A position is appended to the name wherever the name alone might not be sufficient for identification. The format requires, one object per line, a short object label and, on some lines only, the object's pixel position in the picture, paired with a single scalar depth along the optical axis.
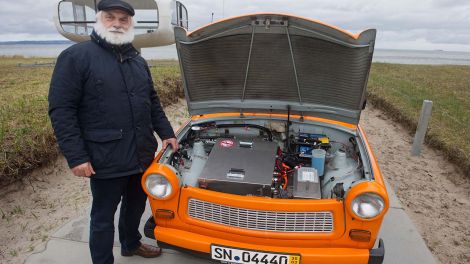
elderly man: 2.10
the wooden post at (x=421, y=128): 5.30
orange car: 2.23
